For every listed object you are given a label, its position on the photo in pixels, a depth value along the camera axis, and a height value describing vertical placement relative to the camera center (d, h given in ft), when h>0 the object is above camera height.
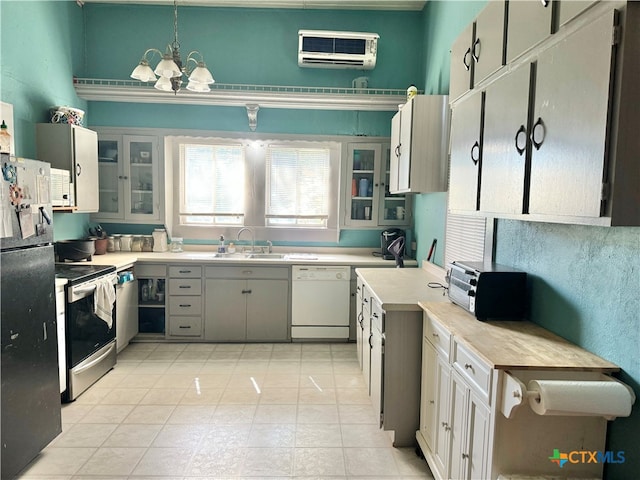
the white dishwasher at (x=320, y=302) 13.65 -3.19
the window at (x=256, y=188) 15.01 +0.81
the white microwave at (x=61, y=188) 10.77 +0.47
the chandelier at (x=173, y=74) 9.11 +3.22
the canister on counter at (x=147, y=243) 14.82 -1.37
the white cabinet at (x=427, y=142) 10.08 +1.84
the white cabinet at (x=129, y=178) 14.51 +1.06
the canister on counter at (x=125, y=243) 14.61 -1.37
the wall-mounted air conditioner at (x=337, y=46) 13.80 +5.80
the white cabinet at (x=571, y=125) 3.62 +1.02
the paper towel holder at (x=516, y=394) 4.20 -1.93
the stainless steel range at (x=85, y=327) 9.43 -3.12
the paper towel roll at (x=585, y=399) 4.05 -1.87
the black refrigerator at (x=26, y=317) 6.45 -1.98
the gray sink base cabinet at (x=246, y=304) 13.57 -3.29
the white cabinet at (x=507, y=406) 4.53 -2.39
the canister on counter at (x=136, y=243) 14.69 -1.37
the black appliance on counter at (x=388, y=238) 14.15 -0.93
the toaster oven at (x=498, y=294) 6.28 -1.26
